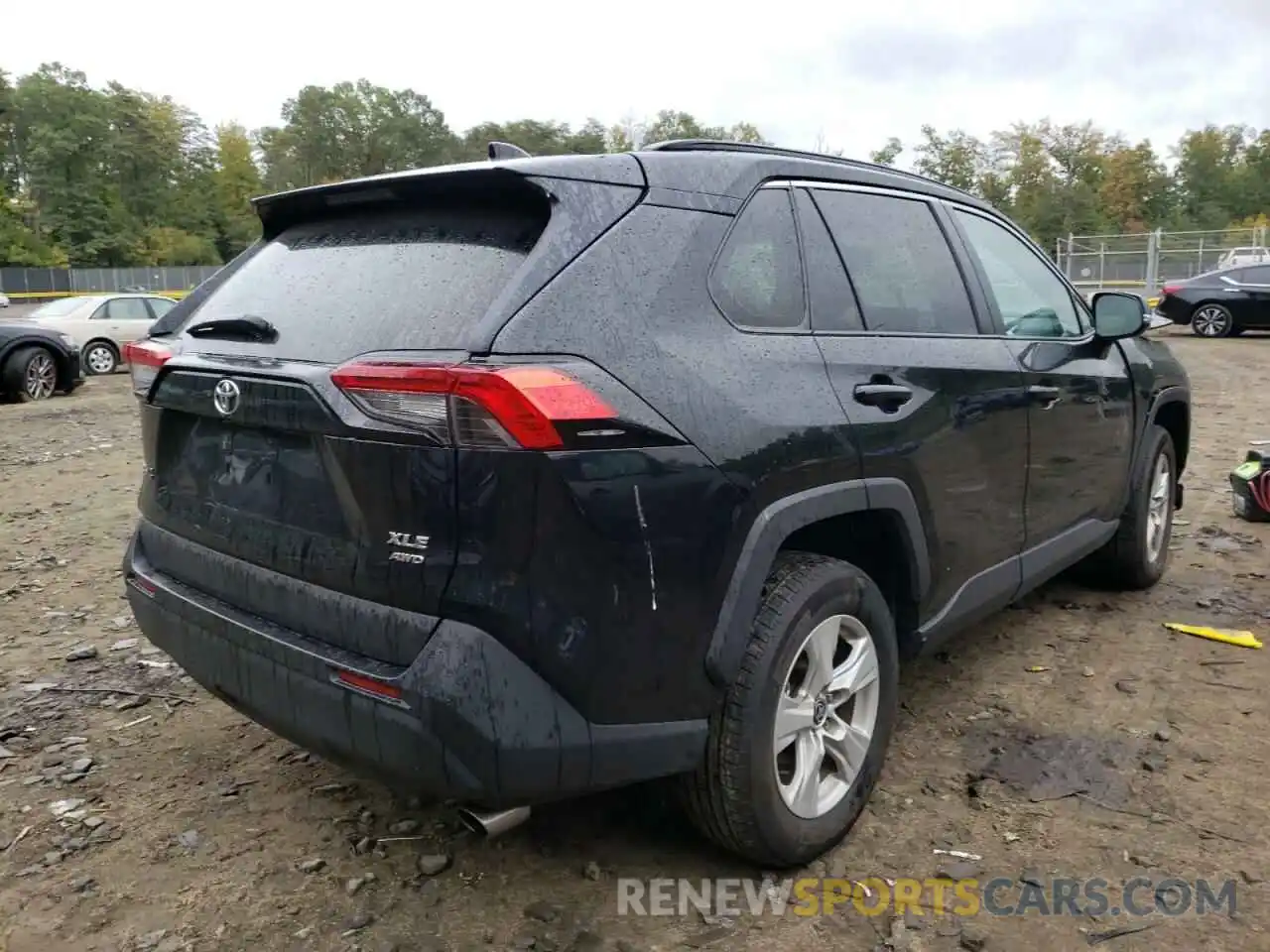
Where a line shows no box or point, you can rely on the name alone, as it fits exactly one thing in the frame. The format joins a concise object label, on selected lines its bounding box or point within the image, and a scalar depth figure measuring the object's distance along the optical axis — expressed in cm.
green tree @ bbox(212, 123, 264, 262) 8288
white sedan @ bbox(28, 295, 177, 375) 1595
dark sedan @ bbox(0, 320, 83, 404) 1221
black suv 194
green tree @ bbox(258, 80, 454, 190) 9000
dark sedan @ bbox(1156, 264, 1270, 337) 1825
